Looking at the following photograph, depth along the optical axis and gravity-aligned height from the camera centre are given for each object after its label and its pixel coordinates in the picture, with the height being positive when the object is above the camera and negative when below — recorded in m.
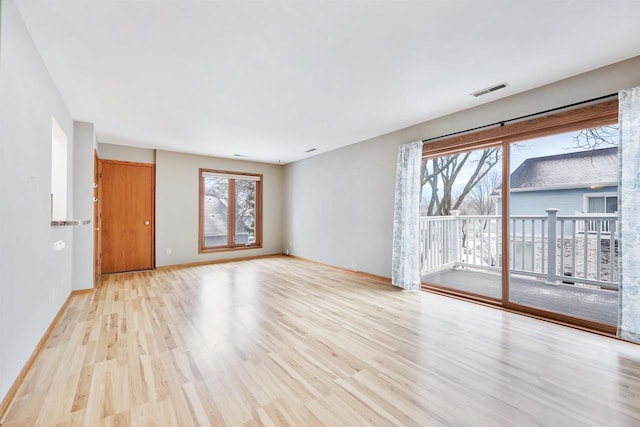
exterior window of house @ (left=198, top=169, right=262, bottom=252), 5.91 +0.02
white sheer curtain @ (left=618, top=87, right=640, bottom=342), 2.13 +0.01
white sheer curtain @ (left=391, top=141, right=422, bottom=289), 3.75 -0.02
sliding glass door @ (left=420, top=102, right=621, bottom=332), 2.88 -0.06
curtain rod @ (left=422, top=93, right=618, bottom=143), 2.34 +1.03
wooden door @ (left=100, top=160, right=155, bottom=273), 4.79 -0.10
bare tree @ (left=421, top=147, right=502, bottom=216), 4.57 +0.65
